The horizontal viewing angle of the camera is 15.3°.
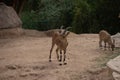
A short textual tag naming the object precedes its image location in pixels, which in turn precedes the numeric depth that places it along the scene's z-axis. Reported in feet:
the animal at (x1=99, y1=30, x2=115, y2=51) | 44.88
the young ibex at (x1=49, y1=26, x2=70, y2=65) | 36.69
